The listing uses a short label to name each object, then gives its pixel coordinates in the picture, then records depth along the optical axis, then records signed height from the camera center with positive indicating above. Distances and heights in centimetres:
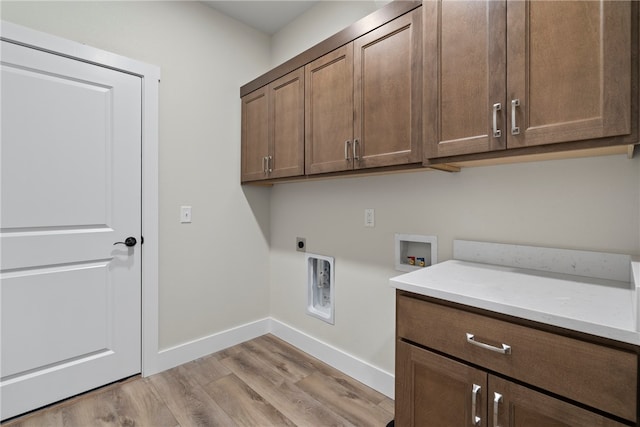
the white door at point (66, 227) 168 -7
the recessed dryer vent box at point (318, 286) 242 -56
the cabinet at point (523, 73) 96 +52
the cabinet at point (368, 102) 149 +62
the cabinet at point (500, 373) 82 -49
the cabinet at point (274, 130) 208 +64
